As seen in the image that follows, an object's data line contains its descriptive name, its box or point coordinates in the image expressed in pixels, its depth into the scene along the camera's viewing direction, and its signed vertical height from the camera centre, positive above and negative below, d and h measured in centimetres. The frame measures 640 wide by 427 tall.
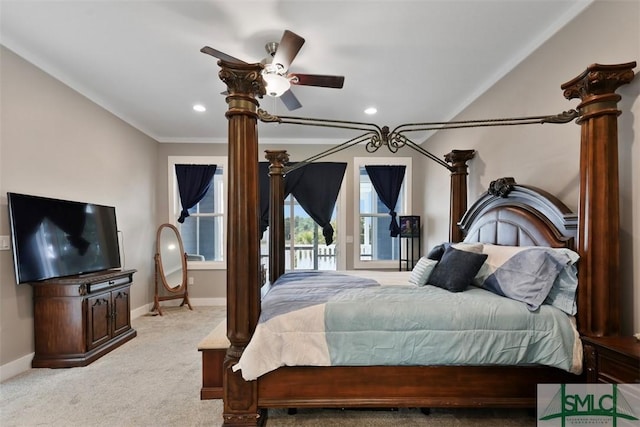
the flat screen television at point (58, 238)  262 -26
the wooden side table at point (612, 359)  142 -77
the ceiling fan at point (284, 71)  215 +110
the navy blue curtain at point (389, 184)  527 +45
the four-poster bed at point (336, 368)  175 -87
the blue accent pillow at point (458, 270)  224 -47
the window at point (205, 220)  521 -17
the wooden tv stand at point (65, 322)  280 -105
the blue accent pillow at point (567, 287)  182 -49
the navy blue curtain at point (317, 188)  518 +37
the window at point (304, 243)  536 -59
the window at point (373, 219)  527 -17
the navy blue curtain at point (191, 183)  518 +48
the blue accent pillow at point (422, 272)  254 -54
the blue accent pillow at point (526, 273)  185 -42
